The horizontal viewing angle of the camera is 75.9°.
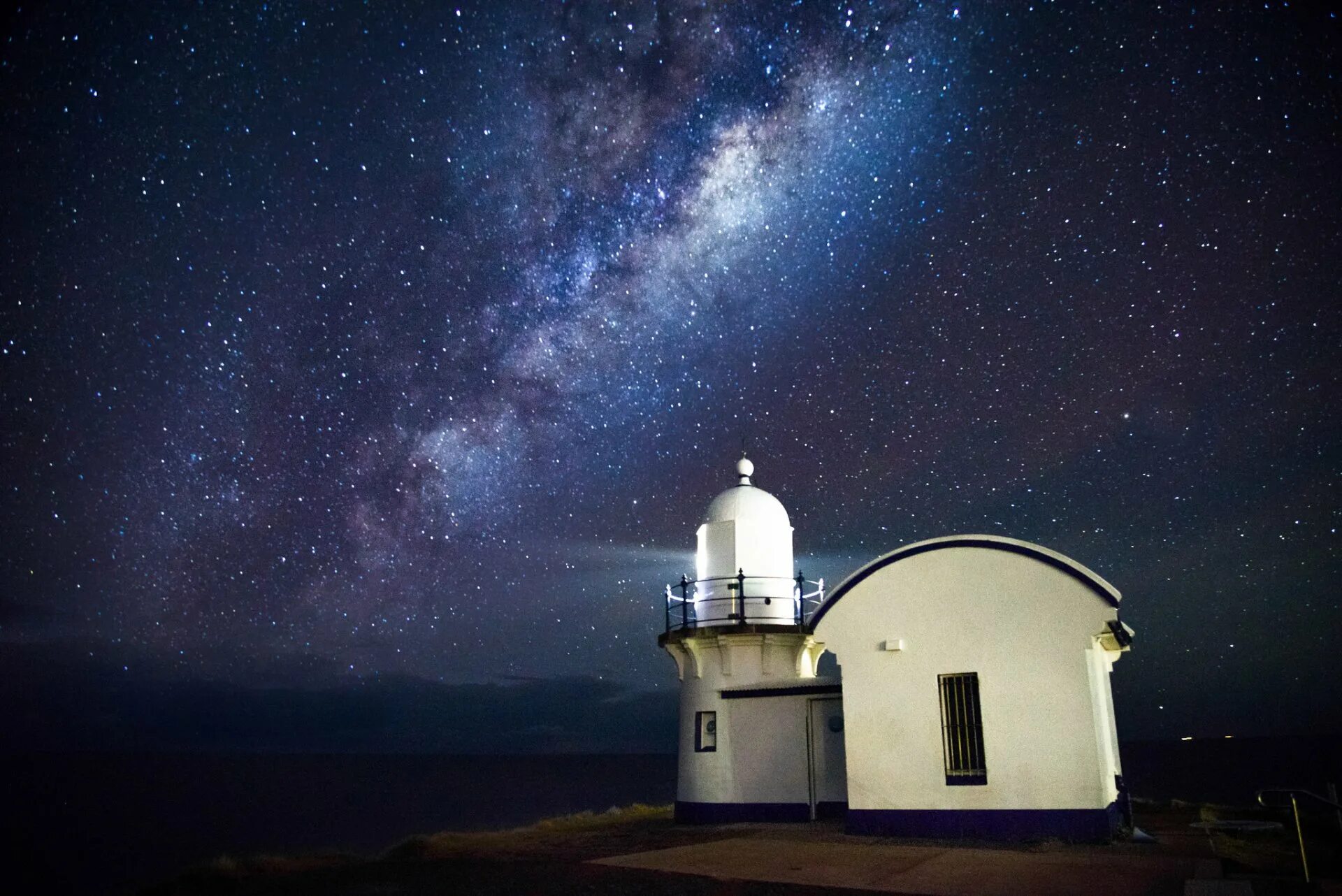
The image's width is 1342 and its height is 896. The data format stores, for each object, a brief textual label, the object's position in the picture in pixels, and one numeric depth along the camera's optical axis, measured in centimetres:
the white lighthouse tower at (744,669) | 1688
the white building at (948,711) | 1308
